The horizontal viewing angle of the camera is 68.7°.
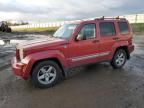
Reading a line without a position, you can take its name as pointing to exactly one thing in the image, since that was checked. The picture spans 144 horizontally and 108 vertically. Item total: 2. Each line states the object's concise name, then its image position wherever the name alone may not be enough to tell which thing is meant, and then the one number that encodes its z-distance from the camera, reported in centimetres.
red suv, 307
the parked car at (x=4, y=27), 1993
